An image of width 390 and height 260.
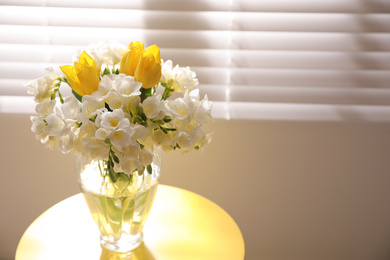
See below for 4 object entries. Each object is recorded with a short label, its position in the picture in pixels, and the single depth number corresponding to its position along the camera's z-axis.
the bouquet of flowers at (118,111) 0.91
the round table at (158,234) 1.22
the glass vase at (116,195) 1.09
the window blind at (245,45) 1.55
